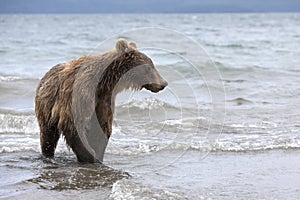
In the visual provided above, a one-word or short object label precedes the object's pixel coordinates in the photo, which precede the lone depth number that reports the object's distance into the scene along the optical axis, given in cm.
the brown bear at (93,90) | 1265
